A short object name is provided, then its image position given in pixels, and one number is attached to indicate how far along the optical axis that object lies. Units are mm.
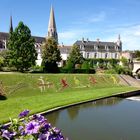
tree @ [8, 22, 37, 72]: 28930
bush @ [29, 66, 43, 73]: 34199
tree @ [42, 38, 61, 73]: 33682
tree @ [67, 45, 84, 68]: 42705
